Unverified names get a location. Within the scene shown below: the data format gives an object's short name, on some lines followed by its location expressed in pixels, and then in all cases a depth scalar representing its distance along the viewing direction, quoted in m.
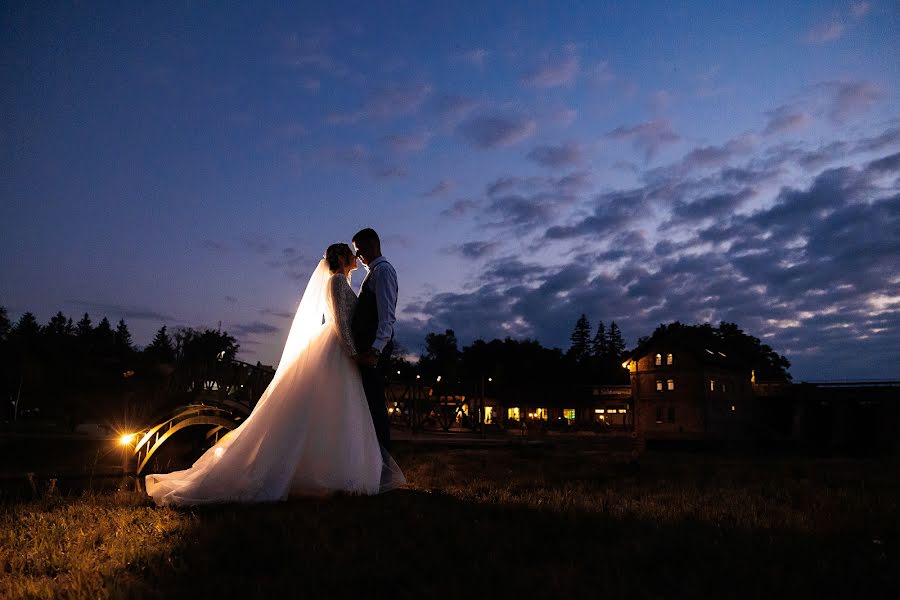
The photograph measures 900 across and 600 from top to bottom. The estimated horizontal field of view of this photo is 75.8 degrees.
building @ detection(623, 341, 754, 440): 53.12
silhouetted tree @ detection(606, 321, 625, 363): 141.50
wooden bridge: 8.03
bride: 5.79
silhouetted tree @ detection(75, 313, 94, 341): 91.18
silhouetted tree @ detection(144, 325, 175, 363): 92.29
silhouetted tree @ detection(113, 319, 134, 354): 114.00
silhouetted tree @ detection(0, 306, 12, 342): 73.60
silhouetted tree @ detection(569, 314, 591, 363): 142.12
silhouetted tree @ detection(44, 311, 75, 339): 103.06
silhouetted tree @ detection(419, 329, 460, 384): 101.31
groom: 6.92
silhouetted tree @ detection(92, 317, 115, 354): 74.74
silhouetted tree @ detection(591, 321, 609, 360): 140.75
